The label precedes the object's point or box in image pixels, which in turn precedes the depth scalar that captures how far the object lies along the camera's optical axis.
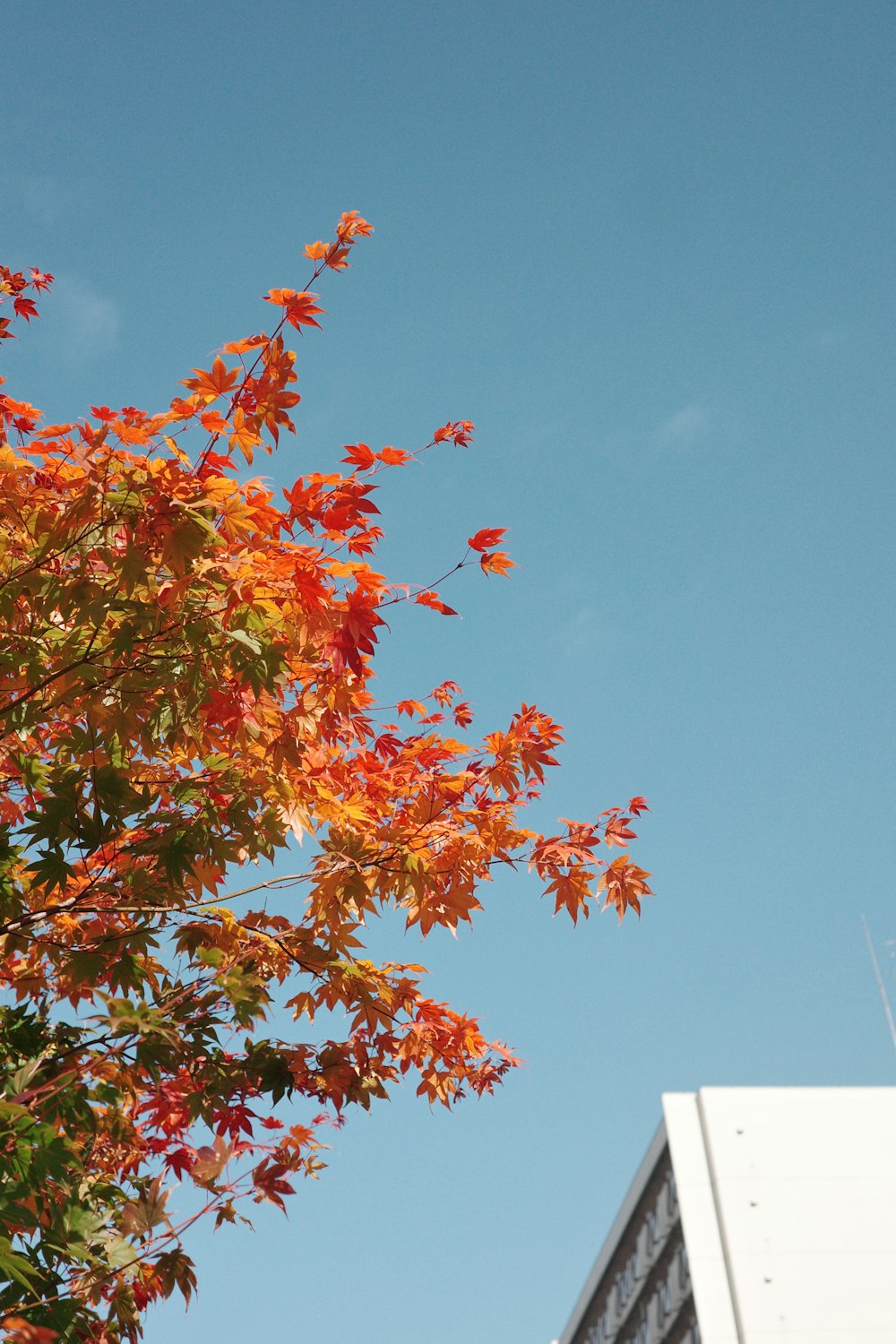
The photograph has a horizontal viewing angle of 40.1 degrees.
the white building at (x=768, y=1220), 34.56
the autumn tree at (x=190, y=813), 3.60
